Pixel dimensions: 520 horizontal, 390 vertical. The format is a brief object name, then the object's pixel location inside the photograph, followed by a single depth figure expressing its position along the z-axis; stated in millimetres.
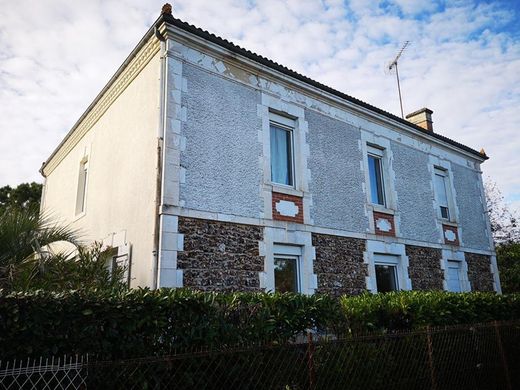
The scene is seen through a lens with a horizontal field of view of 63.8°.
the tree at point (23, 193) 22212
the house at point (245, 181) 7148
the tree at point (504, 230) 21984
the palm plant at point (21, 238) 5328
